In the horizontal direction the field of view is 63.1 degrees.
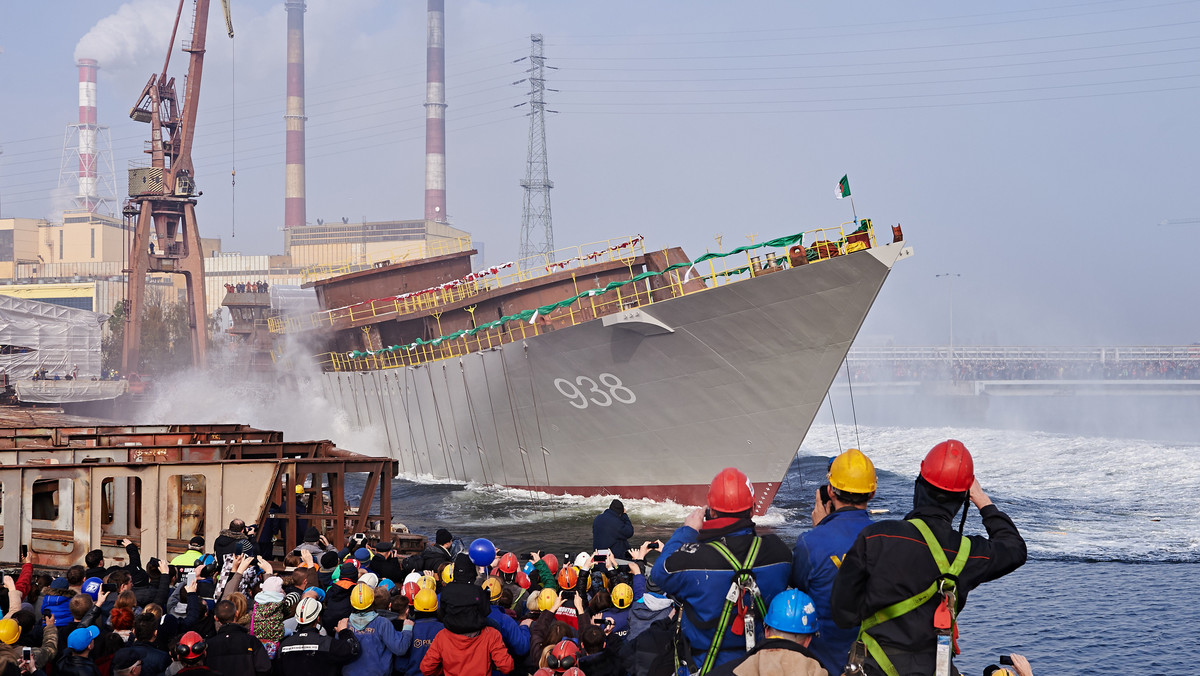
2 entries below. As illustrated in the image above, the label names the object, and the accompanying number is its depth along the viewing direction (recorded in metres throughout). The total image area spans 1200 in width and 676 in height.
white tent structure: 55.59
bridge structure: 89.69
